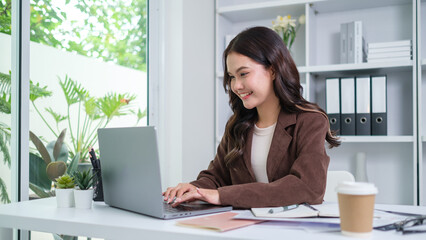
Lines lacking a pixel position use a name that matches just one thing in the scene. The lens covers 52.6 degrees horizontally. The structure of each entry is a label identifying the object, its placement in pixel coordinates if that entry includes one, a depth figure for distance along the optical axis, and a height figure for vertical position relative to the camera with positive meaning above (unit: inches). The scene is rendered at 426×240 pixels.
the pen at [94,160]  54.6 -4.7
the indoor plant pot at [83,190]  50.3 -7.8
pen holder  54.5 -8.3
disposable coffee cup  31.5 -6.1
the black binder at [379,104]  99.0 +4.6
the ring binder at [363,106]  100.4 +4.2
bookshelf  106.4 +13.5
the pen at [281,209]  41.7 -8.4
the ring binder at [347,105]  101.9 +4.5
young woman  49.9 -0.9
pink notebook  35.7 -8.7
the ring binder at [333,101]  103.5 +5.5
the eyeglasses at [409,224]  34.1 -8.2
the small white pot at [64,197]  51.6 -8.9
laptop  41.5 -5.5
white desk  33.7 -9.5
